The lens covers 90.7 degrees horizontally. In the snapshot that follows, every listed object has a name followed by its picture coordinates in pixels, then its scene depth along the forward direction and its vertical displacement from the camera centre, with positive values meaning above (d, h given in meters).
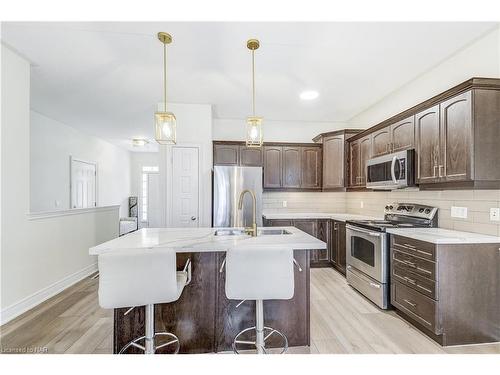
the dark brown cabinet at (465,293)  2.06 -0.87
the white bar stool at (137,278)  1.46 -0.53
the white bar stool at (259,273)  1.58 -0.54
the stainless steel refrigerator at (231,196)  3.85 -0.10
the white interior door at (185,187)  3.91 +0.05
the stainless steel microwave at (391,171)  2.71 +0.22
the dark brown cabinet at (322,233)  4.11 -0.73
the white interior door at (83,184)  5.45 +0.15
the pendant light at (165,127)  2.13 +0.55
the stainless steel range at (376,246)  2.69 -0.68
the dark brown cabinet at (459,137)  2.05 +0.48
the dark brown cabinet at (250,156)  4.44 +0.61
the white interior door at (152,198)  7.11 -0.24
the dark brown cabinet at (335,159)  4.22 +0.54
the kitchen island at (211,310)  1.87 -0.95
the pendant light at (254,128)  2.28 +0.58
